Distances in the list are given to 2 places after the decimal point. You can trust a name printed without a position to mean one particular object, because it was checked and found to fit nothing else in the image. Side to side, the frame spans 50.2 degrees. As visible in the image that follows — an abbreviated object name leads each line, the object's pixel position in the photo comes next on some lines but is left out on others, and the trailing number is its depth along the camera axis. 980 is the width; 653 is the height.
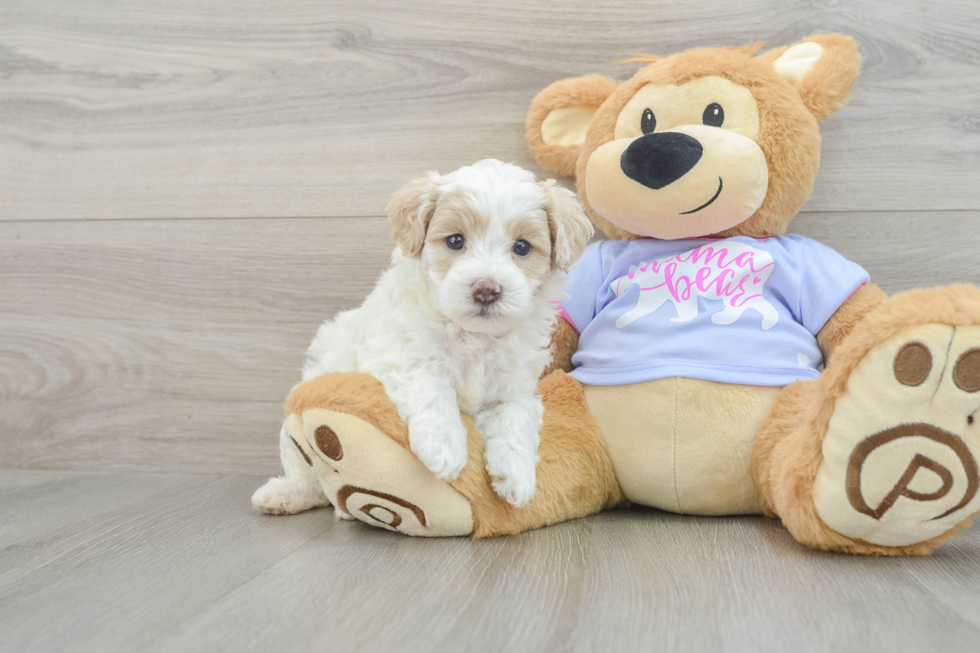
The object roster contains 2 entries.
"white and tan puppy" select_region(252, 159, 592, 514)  0.61
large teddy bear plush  0.56
